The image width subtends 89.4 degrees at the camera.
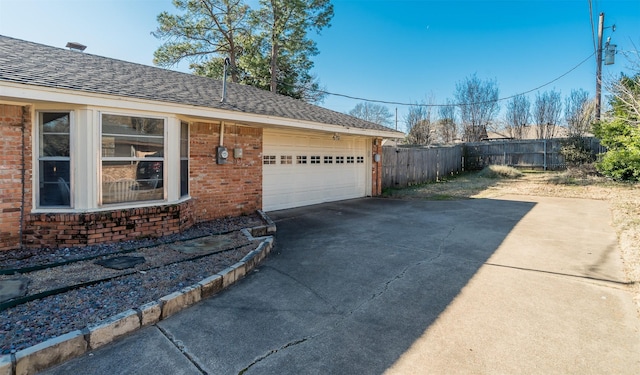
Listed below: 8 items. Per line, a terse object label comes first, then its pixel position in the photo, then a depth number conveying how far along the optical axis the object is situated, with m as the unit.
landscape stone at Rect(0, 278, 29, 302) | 3.43
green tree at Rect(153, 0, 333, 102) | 17.70
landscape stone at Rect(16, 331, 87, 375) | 2.39
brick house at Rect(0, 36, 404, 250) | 5.14
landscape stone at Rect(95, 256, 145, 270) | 4.46
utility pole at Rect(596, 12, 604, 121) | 15.56
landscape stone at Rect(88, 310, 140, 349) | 2.76
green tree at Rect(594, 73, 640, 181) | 11.74
